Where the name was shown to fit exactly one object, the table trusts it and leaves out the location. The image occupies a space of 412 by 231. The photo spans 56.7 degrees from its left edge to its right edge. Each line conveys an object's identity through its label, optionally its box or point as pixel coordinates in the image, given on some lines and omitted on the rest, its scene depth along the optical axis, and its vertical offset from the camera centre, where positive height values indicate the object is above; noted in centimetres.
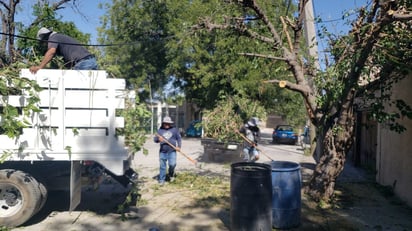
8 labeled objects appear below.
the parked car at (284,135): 2473 -68
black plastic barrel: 520 -104
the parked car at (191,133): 2868 -77
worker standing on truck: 641 +115
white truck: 554 -24
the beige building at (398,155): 749 -59
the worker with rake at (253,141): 1105 -54
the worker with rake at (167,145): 892 -55
